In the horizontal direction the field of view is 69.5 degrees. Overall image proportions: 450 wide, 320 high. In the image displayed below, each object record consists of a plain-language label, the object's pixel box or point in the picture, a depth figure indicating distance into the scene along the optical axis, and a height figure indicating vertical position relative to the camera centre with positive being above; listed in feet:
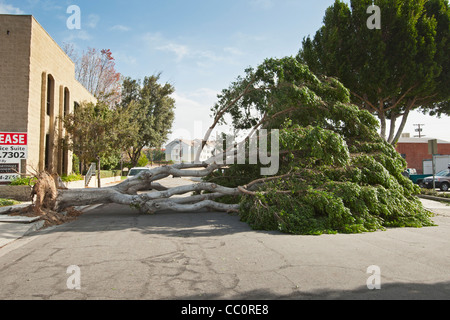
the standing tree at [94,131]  66.49 +7.05
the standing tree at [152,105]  128.57 +24.76
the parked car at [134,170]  76.07 -1.33
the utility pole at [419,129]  220.39 +25.61
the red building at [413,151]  152.76 +7.28
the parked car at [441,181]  76.74 -3.48
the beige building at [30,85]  50.72 +13.23
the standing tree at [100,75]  146.51 +41.25
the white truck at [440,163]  110.83 +1.22
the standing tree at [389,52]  56.49 +20.89
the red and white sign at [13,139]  49.41 +3.93
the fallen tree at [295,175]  28.91 -1.10
